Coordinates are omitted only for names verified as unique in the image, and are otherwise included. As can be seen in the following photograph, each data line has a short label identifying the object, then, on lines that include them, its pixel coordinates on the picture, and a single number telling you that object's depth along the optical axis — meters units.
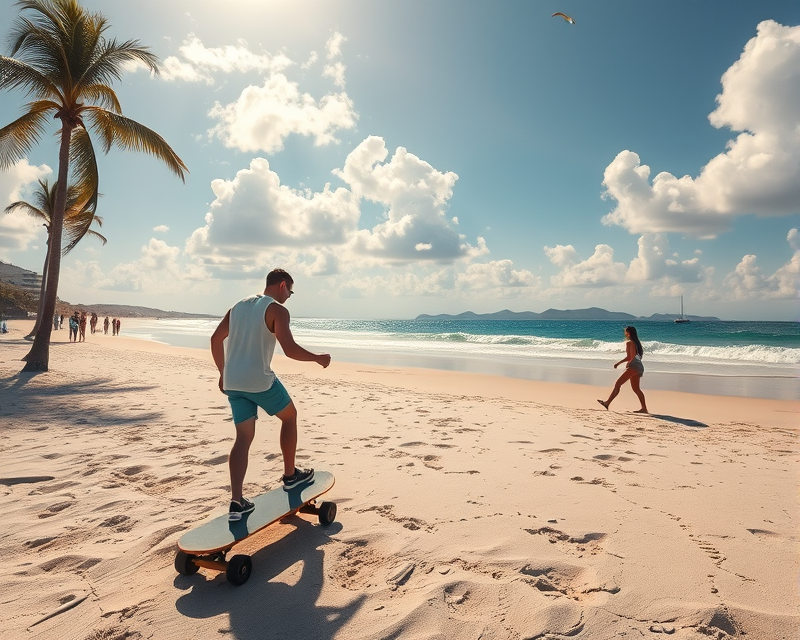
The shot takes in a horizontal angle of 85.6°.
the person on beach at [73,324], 25.48
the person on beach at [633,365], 8.61
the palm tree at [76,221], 13.74
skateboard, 2.56
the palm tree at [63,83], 11.08
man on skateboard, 3.06
